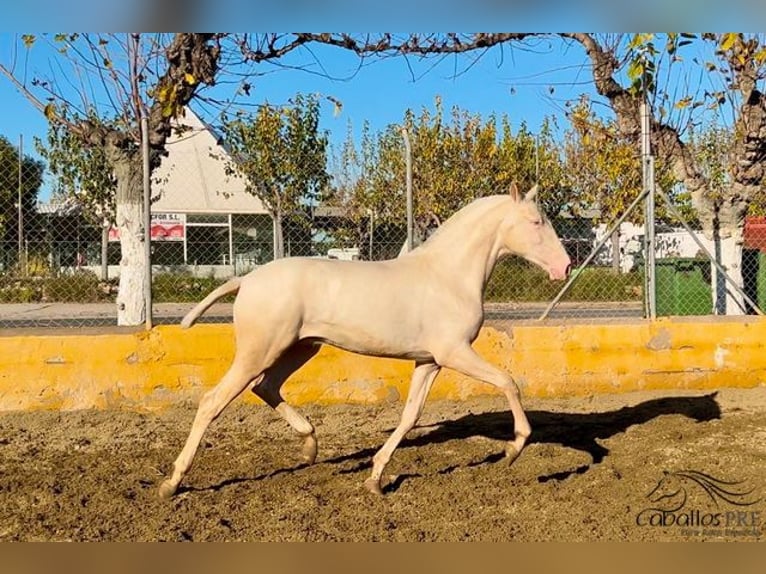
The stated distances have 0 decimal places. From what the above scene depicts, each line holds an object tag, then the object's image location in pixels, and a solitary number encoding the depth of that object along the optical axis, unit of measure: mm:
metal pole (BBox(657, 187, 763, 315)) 8625
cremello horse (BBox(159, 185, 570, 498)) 4793
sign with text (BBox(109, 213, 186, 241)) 9038
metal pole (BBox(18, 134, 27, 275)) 8756
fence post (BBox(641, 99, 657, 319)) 8398
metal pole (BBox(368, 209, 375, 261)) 8875
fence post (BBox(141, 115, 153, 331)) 7633
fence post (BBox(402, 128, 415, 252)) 8008
